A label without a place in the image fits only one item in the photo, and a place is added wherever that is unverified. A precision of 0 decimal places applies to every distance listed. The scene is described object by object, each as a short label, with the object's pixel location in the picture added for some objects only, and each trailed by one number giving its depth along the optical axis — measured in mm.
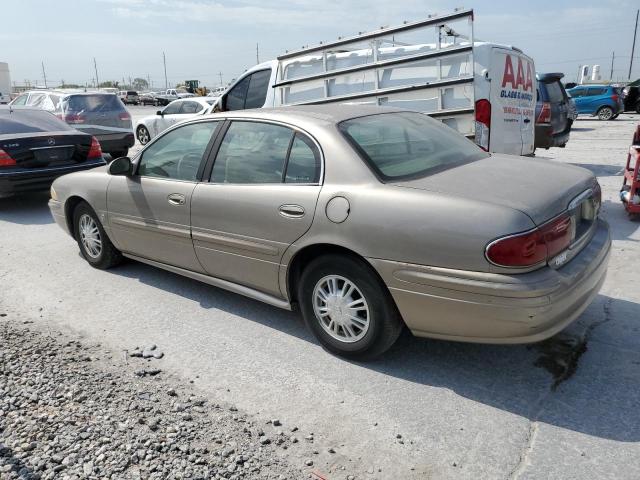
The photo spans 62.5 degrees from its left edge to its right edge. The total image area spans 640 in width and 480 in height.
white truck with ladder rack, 6793
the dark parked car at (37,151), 7562
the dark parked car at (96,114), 11992
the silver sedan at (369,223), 2719
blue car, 24438
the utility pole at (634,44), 63938
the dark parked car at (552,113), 10359
